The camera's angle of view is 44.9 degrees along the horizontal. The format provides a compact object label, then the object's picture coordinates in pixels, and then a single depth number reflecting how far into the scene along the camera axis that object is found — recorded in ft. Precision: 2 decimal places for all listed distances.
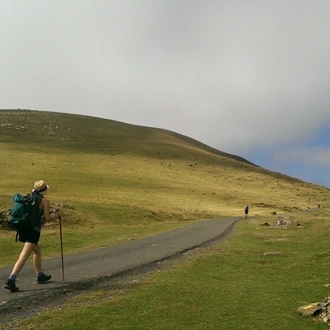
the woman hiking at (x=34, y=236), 36.01
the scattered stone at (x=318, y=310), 29.50
